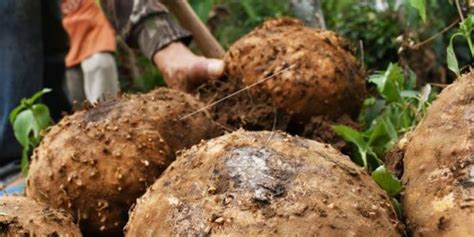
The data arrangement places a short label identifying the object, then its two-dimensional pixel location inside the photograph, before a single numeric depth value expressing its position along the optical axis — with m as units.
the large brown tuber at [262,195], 0.97
